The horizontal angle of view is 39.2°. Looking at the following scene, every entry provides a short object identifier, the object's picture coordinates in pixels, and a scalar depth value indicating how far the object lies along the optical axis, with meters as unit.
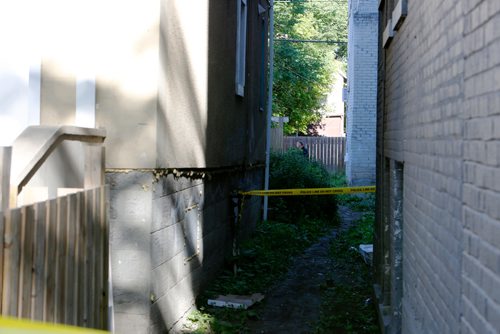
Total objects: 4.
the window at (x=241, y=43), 11.49
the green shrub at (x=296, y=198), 17.70
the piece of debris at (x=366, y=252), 12.45
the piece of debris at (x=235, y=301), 8.82
